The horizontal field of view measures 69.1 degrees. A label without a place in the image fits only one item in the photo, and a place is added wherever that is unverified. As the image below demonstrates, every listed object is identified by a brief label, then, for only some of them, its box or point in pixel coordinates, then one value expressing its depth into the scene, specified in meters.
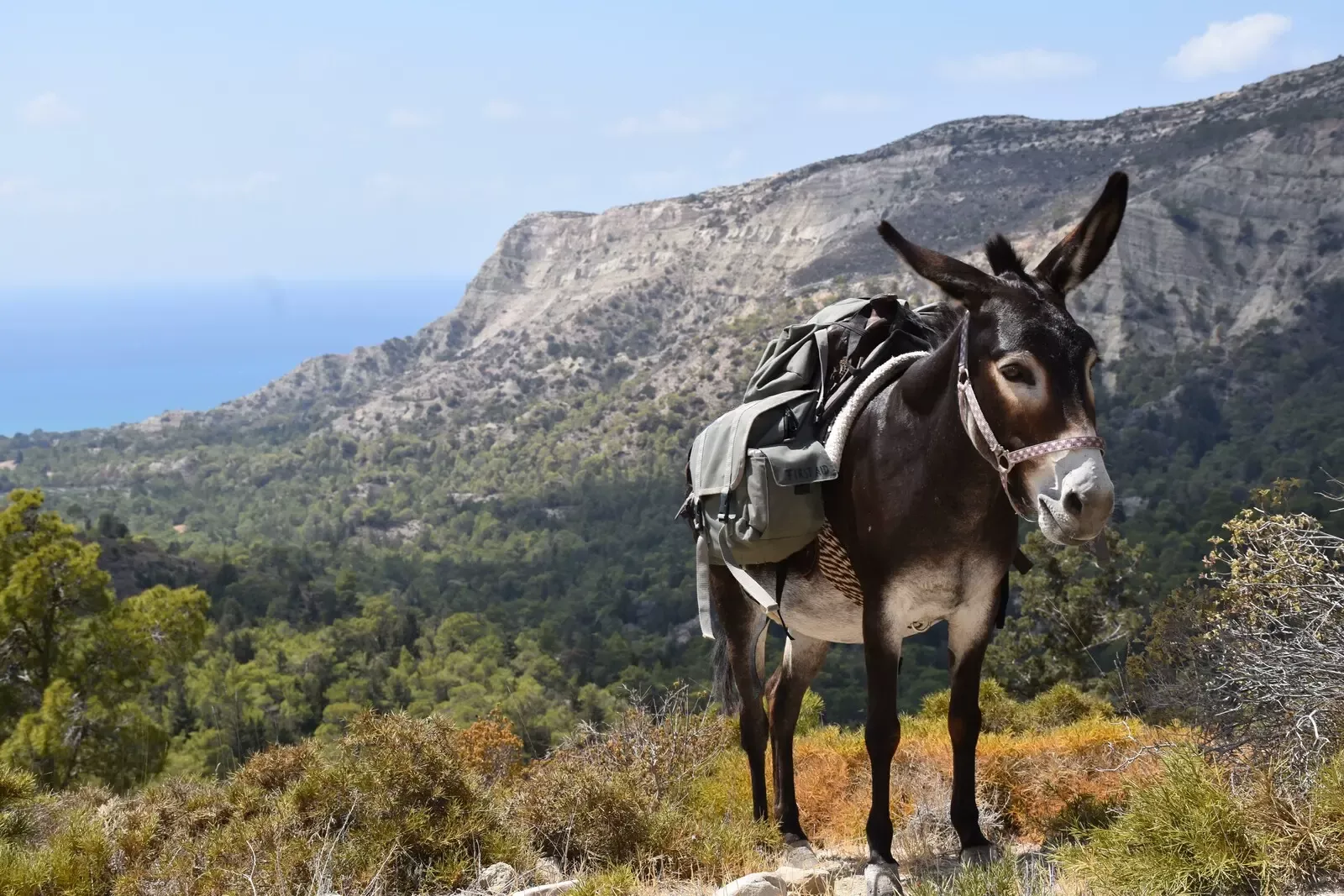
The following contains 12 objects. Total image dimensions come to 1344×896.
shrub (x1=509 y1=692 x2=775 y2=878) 4.56
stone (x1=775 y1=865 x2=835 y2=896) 4.10
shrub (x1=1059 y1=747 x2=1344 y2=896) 3.11
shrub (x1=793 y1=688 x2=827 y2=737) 8.59
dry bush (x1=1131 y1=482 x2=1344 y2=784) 3.88
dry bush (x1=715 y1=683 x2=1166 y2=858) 4.70
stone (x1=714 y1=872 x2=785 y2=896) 3.72
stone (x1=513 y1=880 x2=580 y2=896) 3.94
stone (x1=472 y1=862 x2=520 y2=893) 4.27
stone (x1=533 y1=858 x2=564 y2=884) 4.50
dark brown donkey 3.23
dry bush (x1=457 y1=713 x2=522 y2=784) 8.64
